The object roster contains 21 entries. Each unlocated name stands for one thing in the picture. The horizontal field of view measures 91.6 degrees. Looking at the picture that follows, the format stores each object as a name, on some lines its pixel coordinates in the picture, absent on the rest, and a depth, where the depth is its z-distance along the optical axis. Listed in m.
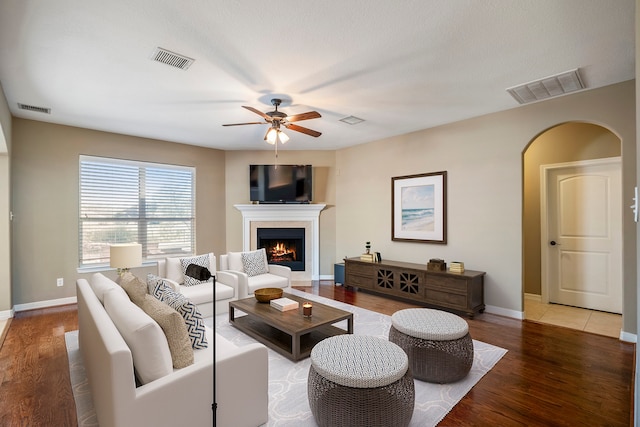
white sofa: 1.51
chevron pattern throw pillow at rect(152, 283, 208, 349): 2.14
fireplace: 6.16
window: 4.89
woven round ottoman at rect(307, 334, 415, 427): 1.80
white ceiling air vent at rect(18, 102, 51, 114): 3.87
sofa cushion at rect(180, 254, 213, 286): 4.16
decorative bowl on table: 3.52
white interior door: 4.16
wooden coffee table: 2.86
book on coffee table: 3.27
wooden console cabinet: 4.03
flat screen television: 6.05
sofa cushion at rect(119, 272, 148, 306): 2.29
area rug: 2.08
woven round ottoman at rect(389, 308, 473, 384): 2.44
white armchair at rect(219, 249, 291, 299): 4.55
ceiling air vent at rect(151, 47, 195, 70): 2.60
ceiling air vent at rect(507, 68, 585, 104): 3.09
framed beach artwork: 4.76
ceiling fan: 3.36
